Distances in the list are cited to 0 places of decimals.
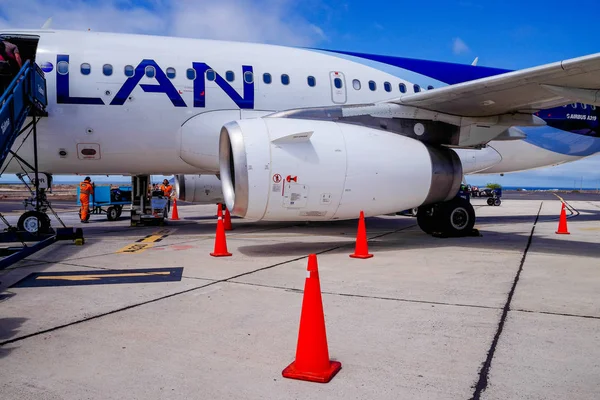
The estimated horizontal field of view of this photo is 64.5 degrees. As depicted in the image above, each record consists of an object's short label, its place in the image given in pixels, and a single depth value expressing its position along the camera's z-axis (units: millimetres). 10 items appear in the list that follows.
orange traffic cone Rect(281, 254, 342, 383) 2805
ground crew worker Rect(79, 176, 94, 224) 15008
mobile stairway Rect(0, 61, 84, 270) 6270
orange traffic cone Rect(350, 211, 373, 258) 7086
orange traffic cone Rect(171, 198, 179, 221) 16044
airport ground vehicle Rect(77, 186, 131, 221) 16895
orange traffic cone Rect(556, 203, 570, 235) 10859
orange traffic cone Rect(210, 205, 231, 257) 7199
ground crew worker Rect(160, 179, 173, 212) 19422
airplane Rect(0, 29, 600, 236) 7027
